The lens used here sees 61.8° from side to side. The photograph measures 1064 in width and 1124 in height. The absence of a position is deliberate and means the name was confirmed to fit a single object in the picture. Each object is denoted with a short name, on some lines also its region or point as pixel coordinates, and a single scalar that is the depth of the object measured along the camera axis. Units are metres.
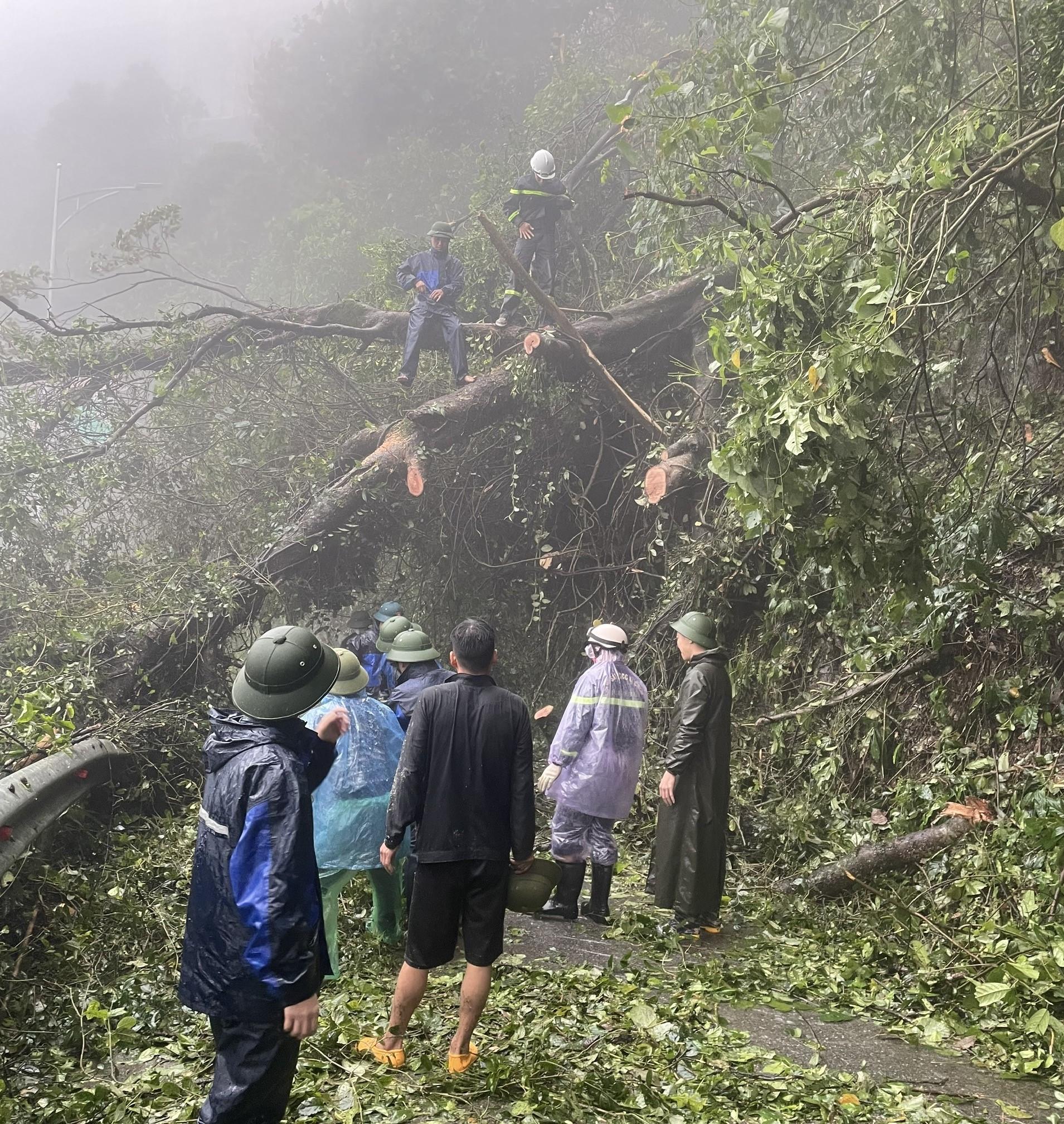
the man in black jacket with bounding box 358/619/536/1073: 3.25
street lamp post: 25.84
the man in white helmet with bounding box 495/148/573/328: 10.99
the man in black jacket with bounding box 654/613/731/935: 4.99
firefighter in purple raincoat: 5.12
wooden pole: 8.65
